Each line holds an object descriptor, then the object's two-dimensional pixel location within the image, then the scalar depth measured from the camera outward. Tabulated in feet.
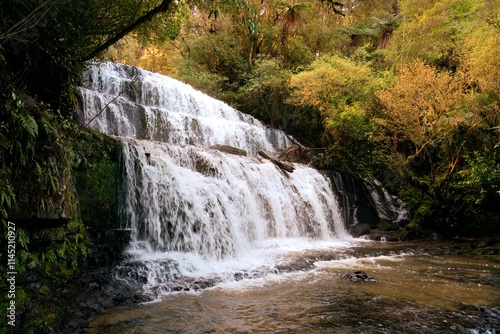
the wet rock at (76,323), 14.76
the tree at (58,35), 15.29
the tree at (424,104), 42.39
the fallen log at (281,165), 44.55
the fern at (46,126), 16.26
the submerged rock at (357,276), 22.59
